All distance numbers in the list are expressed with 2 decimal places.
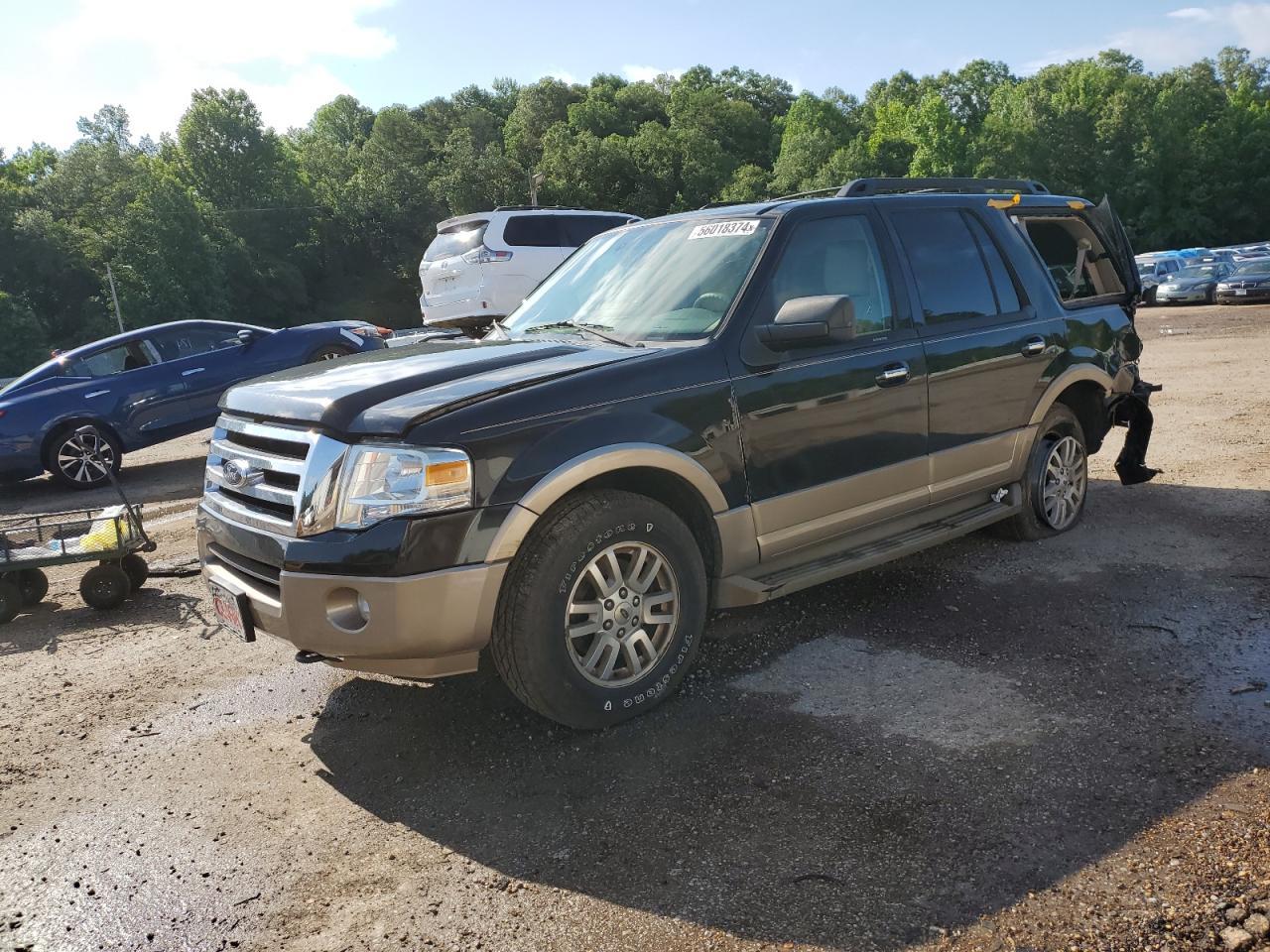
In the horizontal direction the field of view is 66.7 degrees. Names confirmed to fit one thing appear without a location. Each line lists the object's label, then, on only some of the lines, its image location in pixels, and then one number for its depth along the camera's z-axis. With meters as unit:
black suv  3.28
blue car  10.52
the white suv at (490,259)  13.92
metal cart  5.71
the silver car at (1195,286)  29.67
